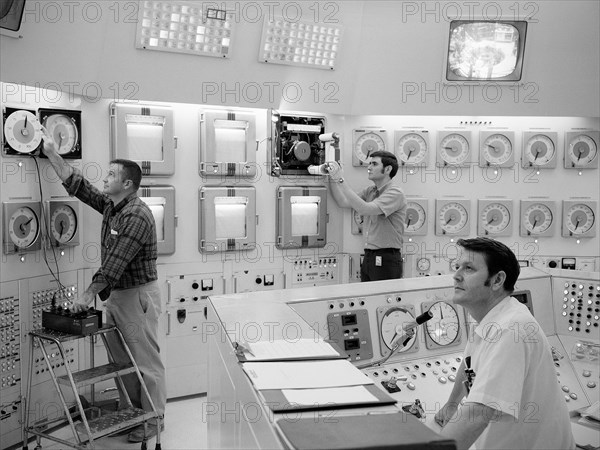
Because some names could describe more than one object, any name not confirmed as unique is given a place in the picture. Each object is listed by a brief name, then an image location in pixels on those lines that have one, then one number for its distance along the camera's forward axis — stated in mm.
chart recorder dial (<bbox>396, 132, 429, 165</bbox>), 4777
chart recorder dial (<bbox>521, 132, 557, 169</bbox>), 4805
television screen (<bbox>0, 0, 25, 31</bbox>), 3080
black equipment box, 3238
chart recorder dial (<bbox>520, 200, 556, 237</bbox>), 4855
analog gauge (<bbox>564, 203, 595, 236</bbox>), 4855
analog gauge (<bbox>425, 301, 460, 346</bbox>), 2777
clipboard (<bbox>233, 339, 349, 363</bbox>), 1675
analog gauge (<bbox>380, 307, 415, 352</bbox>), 2627
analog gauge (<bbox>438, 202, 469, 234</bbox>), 4848
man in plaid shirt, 3498
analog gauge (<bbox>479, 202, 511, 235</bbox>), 4855
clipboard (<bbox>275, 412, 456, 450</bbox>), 1044
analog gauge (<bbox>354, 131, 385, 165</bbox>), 4734
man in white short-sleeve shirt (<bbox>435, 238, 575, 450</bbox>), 1768
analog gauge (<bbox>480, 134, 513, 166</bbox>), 4801
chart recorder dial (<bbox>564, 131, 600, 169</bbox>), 4809
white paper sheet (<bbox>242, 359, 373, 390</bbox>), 1443
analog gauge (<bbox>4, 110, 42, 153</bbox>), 3365
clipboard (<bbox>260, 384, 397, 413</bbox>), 1271
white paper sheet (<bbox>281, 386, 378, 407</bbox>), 1312
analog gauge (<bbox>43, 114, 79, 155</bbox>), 3618
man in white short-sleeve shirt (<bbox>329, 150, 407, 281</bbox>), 4348
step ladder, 3168
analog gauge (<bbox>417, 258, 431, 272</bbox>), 4887
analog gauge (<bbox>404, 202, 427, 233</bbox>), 4836
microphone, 2275
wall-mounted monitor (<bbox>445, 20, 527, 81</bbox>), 4477
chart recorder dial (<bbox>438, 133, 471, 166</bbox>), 4793
